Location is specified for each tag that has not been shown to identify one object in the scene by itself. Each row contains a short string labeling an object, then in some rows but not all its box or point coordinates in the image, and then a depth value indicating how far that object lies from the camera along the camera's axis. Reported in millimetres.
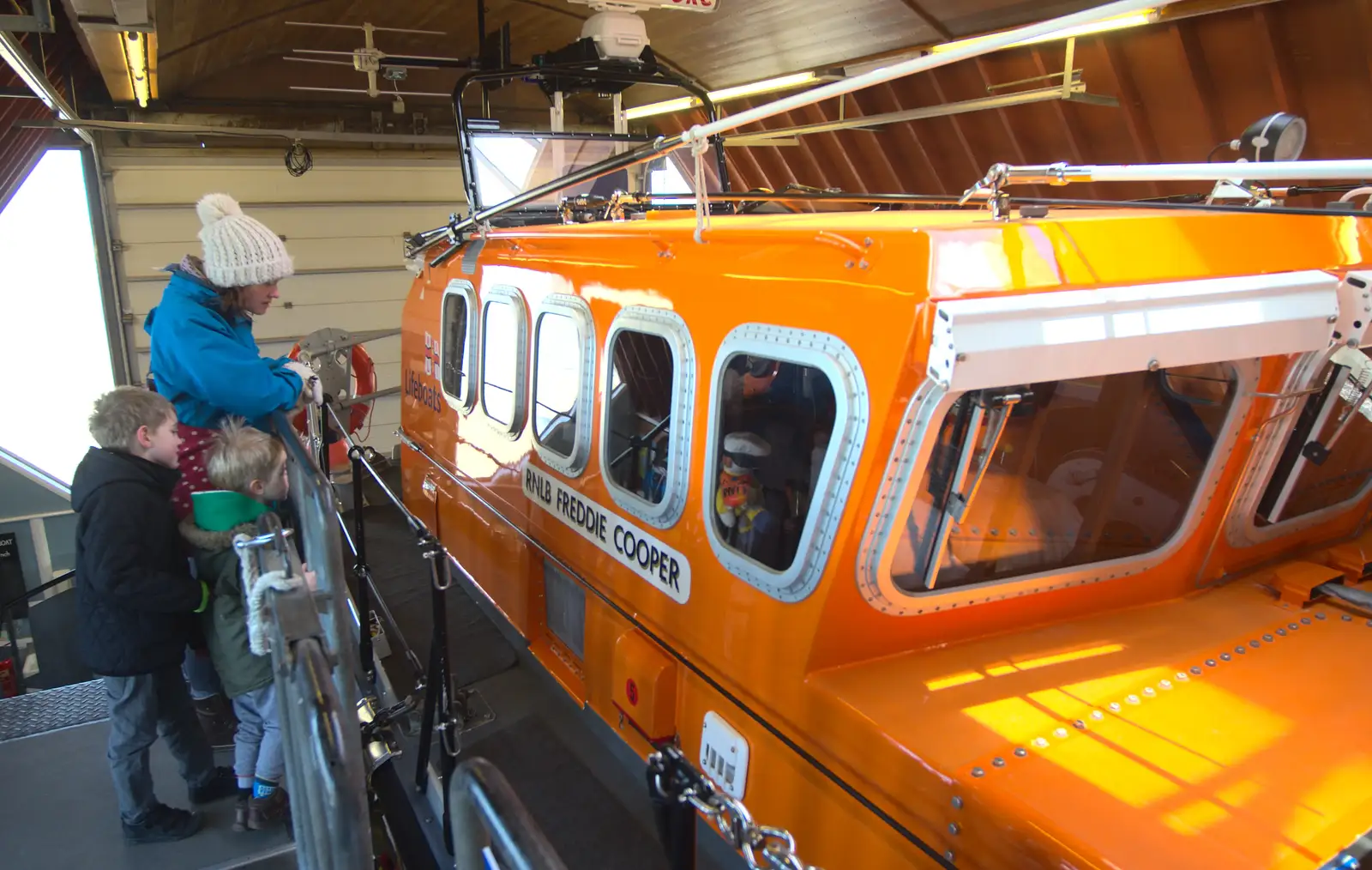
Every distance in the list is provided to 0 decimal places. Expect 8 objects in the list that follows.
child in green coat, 2479
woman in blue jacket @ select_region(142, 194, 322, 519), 2645
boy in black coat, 2359
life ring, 5847
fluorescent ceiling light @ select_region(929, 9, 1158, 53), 4547
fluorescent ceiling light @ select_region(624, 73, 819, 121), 6531
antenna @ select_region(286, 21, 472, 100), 4773
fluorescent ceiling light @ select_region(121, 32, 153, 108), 4770
